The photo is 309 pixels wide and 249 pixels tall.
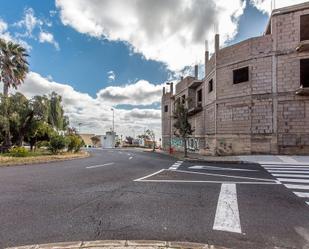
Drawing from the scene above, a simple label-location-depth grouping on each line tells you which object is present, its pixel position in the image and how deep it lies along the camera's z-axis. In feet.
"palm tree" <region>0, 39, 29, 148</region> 64.95
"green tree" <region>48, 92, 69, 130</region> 79.32
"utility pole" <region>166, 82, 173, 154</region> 108.20
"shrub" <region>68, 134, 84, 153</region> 60.82
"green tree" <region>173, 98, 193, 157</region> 59.04
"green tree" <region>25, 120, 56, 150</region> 58.81
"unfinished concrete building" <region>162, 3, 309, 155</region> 45.08
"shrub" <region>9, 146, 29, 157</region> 45.43
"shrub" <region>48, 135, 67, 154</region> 53.24
